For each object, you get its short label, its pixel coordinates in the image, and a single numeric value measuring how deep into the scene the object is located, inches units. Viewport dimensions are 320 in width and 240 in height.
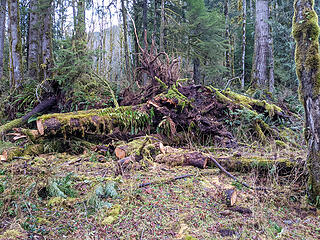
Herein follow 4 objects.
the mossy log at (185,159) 166.7
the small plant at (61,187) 115.5
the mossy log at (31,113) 234.7
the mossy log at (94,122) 203.6
